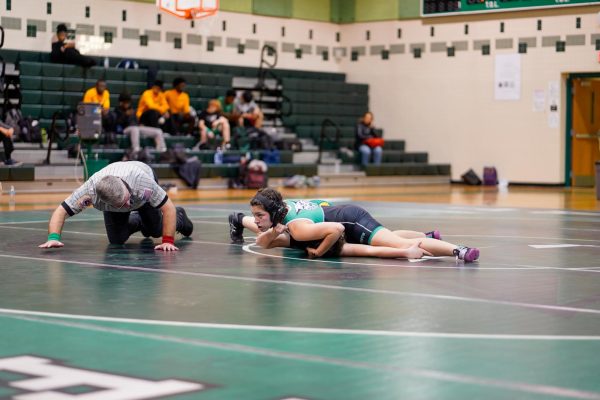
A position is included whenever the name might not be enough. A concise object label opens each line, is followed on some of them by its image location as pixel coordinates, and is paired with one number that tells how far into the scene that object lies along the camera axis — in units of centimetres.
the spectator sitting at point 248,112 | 2623
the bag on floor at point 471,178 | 2845
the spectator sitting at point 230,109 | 2595
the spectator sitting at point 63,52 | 2381
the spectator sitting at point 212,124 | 2477
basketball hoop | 2552
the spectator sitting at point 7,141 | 2072
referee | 958
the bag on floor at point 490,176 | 2827
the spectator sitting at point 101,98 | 2289
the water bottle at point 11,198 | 1795
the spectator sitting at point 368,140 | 2812
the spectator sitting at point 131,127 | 2314
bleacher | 2364
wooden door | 2756
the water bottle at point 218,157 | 2442
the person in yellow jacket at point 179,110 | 2473
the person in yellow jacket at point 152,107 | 2384
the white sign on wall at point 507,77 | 2795
